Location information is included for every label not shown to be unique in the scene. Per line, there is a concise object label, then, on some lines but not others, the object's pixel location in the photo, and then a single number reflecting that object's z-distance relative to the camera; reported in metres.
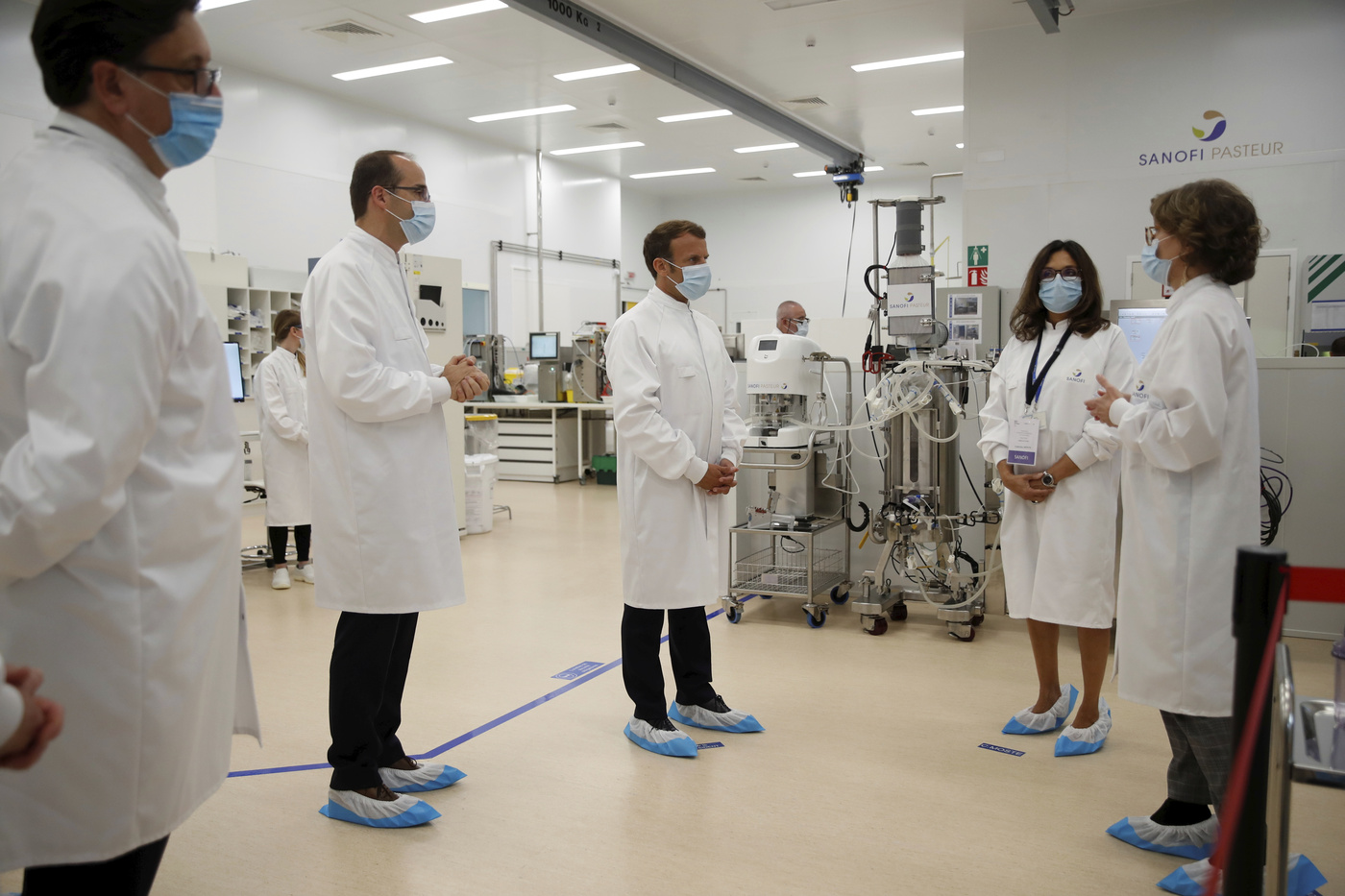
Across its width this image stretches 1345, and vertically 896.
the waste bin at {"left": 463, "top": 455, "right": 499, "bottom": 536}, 6.86
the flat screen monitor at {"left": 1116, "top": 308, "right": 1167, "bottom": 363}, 3.96
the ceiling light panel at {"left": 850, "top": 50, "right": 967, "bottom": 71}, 7.91
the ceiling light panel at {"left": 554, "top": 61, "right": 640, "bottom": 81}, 8.37
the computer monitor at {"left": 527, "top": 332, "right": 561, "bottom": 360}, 10.12
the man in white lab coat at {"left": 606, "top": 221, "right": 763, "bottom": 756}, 2.83
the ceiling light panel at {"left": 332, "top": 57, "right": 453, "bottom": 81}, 8.29
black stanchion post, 1.08
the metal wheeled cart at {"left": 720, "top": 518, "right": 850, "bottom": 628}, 4.41
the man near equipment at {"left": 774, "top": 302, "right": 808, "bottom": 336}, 5.80
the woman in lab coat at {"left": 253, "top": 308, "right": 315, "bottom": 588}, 5.06
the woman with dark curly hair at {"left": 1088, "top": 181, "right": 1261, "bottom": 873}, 2.02
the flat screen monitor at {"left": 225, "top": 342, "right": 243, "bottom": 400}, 5.79
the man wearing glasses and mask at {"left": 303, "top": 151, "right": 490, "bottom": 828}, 2.28
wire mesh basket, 4.51
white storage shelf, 7.77
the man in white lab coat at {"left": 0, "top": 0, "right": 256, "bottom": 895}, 1.07
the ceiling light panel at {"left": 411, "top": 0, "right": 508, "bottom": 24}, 6.79
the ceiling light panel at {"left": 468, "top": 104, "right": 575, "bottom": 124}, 9.84
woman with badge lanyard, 2.88
